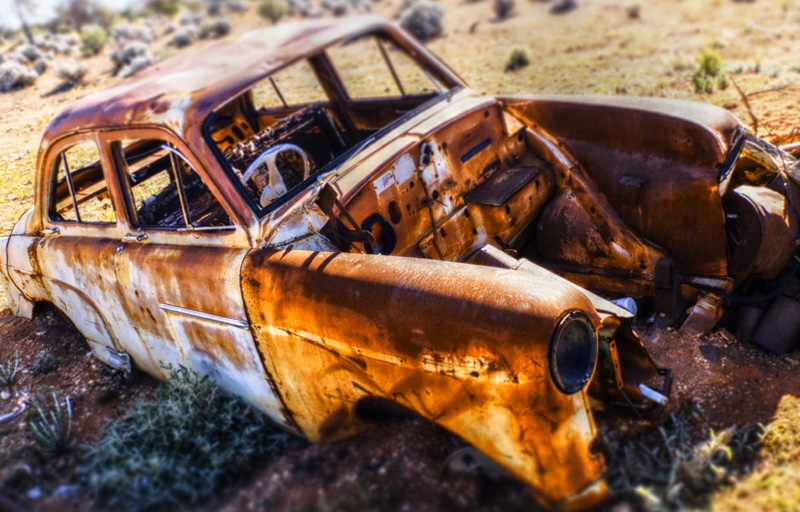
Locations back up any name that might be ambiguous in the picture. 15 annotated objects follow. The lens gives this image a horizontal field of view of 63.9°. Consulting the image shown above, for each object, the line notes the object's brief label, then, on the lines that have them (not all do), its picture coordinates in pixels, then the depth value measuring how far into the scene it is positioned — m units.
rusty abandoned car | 2.26
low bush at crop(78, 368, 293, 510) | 2.68
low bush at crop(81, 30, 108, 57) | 15.74
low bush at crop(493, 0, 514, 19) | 16.23
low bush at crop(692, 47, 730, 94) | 7.78
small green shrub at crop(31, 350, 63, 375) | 4.02
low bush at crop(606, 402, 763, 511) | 2.28
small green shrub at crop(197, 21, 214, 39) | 18.09
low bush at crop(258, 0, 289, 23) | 20.48
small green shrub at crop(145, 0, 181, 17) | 22.59
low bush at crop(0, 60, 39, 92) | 11.76
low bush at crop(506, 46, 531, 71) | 10.43
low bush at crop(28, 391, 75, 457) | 3.13
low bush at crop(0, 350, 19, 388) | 3.94
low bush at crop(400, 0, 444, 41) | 14.73
